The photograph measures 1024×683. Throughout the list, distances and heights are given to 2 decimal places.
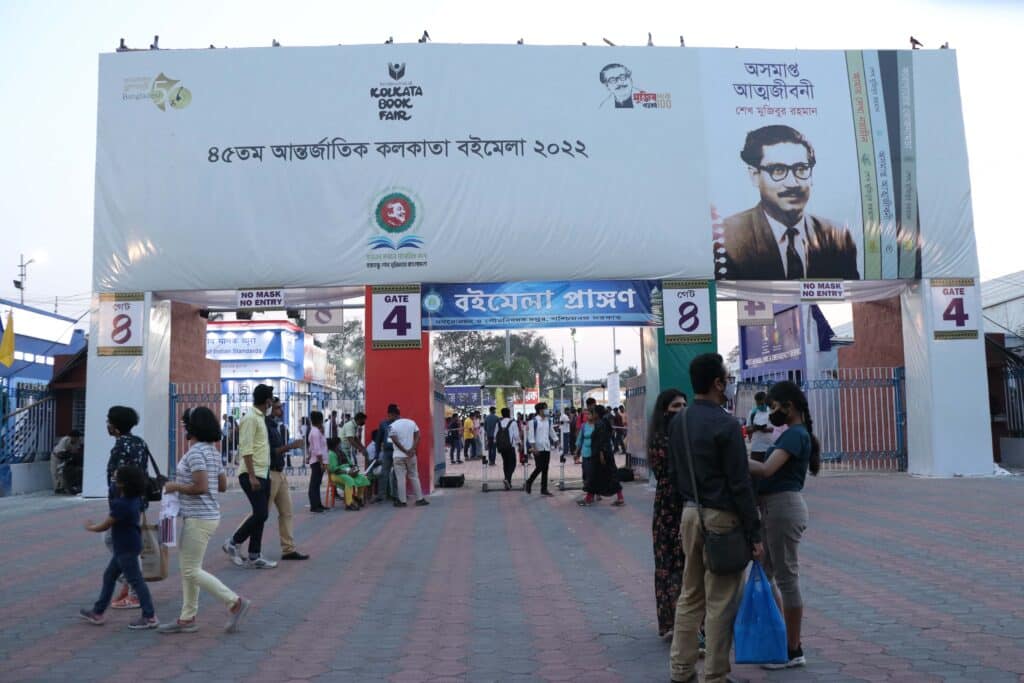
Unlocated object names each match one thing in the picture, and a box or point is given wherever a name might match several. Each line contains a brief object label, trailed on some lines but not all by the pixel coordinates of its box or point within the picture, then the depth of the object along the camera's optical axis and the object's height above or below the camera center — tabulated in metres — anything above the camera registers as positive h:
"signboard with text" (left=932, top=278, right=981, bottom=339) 18.27 +2.06
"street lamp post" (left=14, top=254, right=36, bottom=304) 49.05 +9.40
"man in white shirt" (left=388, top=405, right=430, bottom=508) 15.67 -0.37
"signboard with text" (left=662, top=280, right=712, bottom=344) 17.58 +2.04
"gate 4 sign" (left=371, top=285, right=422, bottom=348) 17.28 +2.07
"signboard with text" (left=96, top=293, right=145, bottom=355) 17.37 +2.09
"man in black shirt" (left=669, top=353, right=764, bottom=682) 4.57 -0.35
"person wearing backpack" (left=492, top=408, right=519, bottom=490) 18.36 -0.31
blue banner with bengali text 17.53 +2.29
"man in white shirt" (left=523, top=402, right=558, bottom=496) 17.12 -0.27
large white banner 17.45 +4.77
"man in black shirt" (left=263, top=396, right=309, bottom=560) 9.72 -0.61
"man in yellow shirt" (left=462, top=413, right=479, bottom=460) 31.81 -0.23
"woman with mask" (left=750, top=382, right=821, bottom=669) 5.33 -0.51
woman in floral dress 6.02 -0.78
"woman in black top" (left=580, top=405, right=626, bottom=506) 14.43 -0.59
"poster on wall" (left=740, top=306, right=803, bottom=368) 22.50 +1.97
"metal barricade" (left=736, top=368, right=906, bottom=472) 19.53 +0.04
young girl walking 6.64 -0.63
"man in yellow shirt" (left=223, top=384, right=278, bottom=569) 9.10 -0.30
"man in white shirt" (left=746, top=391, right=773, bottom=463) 11.85 -0.15
